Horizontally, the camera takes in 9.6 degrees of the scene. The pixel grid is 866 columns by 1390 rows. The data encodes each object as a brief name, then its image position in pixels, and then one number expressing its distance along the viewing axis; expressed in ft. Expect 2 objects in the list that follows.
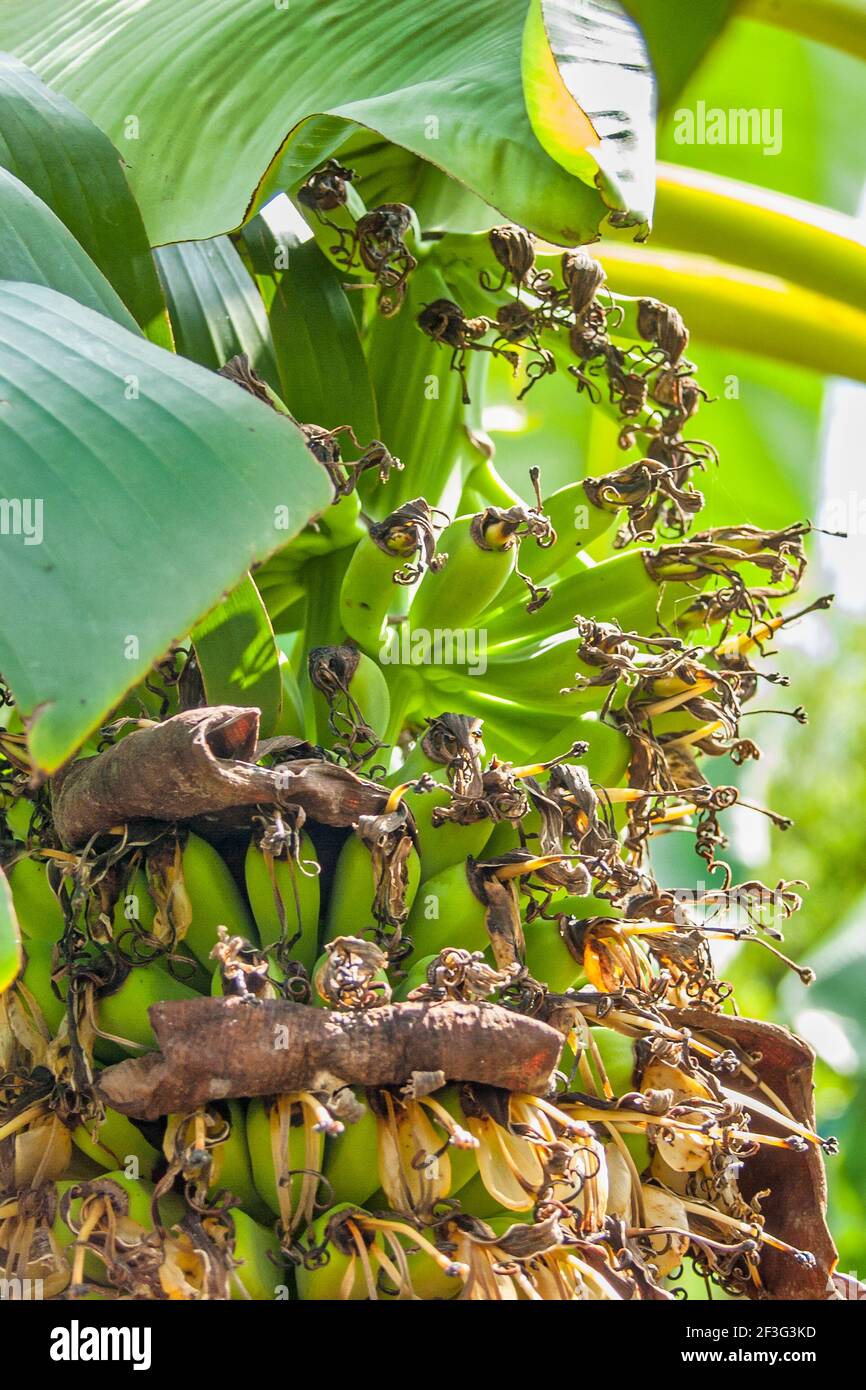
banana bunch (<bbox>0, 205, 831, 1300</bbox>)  5.72
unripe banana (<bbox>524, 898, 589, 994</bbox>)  5.92
